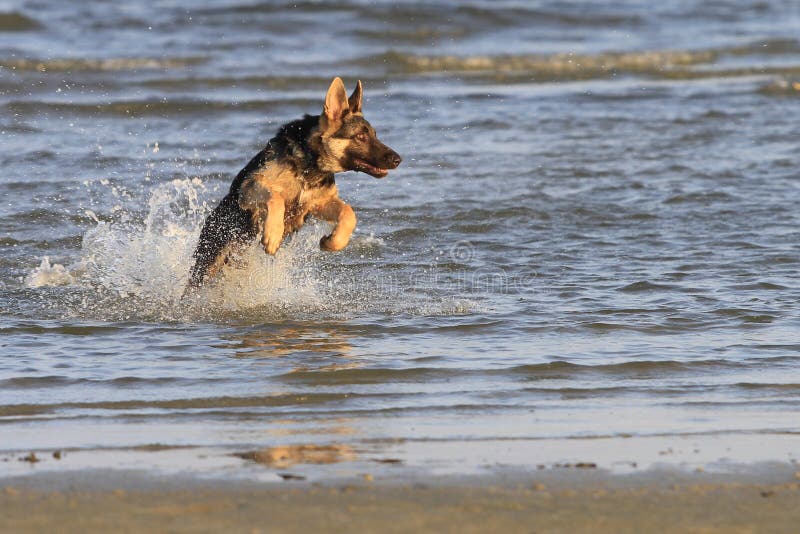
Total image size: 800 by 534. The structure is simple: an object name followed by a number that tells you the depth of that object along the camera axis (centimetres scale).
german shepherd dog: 1423
